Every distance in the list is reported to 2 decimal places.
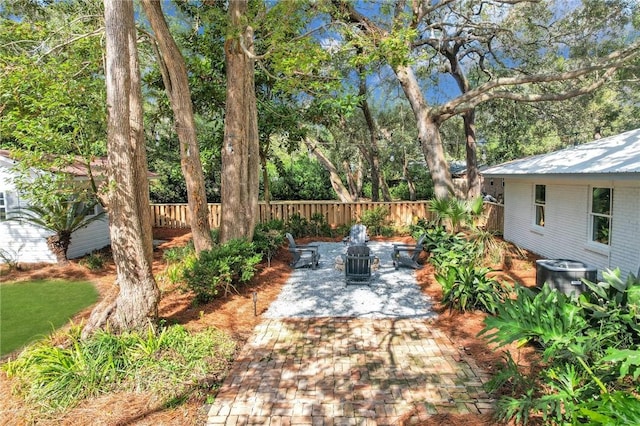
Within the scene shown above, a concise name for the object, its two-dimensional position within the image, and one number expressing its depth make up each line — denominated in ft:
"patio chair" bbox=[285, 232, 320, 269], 32.01
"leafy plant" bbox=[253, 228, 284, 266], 32.04
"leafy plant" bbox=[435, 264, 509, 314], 19.90
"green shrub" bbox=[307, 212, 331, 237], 48.62
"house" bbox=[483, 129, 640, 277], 22.08
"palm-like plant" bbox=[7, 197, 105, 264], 31.37
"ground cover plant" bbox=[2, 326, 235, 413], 12.42
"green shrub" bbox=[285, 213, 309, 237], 47.15
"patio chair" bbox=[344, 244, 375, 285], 25.85
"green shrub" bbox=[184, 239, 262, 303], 21.59
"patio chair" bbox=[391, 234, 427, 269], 30.58
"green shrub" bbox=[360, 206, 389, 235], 49.62
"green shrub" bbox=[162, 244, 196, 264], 31.96
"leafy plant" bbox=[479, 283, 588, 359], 11.07
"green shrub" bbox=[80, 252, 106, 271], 32.55
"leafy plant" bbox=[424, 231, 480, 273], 26.63
